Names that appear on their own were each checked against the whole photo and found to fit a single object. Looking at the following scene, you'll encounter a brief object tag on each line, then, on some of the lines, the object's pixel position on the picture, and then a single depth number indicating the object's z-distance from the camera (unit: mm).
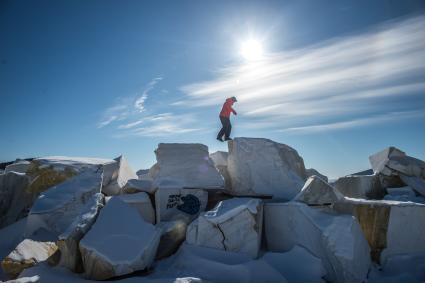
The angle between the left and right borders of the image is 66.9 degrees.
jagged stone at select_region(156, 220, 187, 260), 3258
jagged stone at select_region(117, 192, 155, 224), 4160
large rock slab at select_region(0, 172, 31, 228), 4678
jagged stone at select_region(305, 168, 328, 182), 6967
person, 7062
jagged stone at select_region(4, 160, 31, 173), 7084
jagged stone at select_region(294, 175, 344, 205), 3693
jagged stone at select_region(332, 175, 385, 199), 6234
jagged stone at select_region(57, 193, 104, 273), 2854
